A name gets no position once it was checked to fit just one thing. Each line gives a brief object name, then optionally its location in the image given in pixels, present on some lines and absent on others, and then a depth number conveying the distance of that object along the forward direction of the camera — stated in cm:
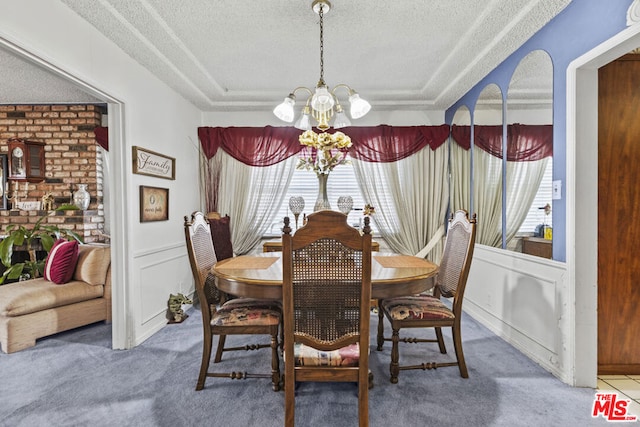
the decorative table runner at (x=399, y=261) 216
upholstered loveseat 258
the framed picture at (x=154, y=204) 291
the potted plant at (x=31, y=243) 323
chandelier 216
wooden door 209
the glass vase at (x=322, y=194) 337
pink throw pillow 300
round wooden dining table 171
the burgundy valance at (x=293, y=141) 409
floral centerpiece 269
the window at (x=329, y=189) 426
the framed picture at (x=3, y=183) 412
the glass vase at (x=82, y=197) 399
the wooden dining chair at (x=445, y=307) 205
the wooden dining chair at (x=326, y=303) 139
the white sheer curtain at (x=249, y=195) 417
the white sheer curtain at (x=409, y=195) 408
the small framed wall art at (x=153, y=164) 280
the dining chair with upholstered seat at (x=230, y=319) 195
